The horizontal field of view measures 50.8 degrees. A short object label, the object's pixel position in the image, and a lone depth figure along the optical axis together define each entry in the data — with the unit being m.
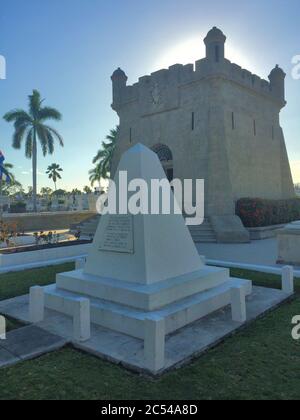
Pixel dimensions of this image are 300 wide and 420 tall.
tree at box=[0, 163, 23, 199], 44.21
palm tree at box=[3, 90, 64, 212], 27.16
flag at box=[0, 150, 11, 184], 12.98
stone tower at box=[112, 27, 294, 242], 16.27
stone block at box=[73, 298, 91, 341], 4.09
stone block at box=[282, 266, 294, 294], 6.25
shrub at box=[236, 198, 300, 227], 15.76
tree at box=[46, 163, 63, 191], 58.17
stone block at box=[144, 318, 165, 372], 3.40
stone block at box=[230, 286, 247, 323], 4.73
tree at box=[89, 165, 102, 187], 39.04
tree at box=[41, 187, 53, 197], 96.56
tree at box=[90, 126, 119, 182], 36.50
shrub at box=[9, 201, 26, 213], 29.44
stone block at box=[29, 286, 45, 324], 4.85
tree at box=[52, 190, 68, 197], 84.47
